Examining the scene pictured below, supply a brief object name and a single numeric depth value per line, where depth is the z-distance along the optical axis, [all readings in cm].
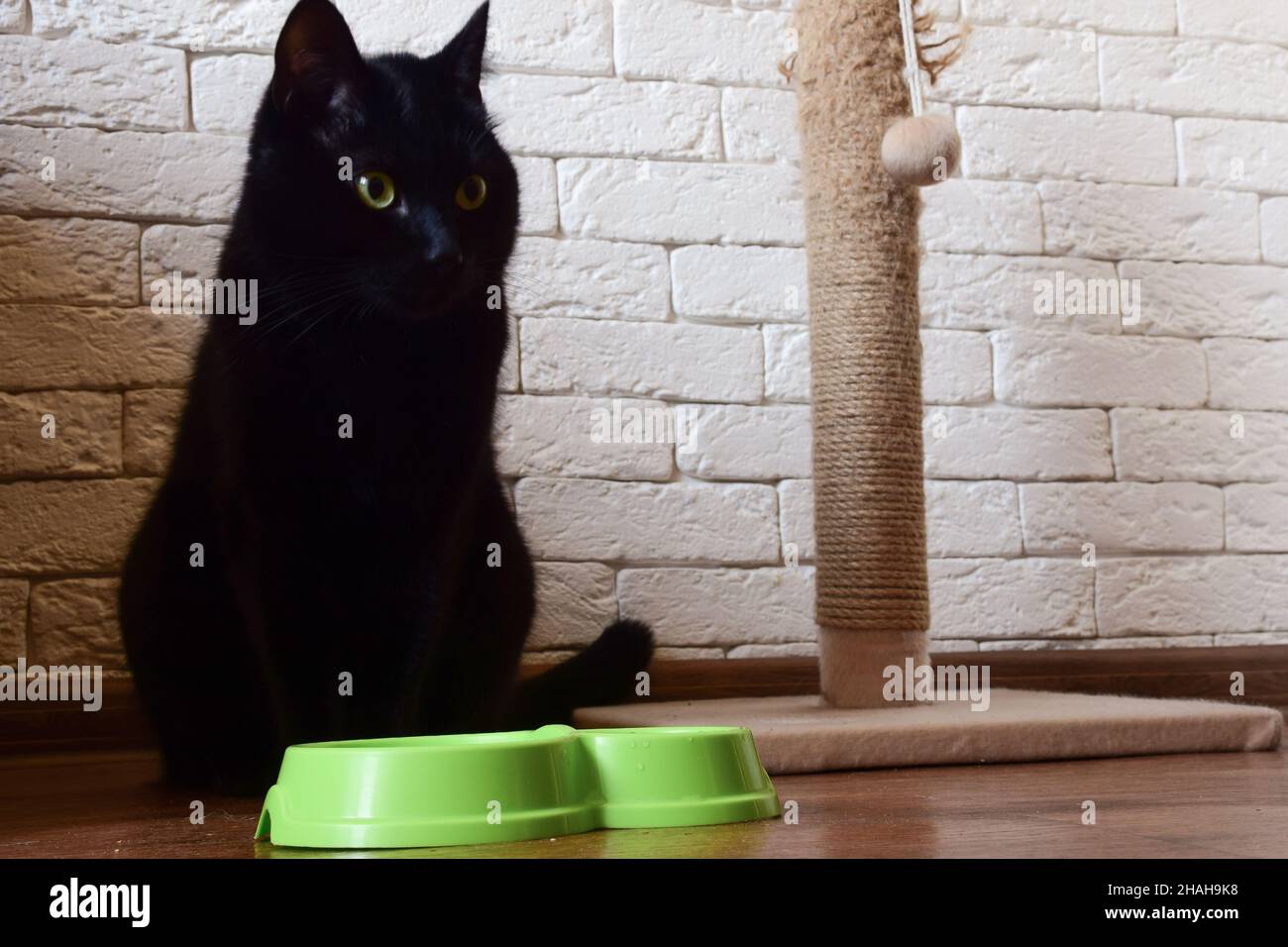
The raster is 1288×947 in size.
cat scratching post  130
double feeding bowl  68
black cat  101
